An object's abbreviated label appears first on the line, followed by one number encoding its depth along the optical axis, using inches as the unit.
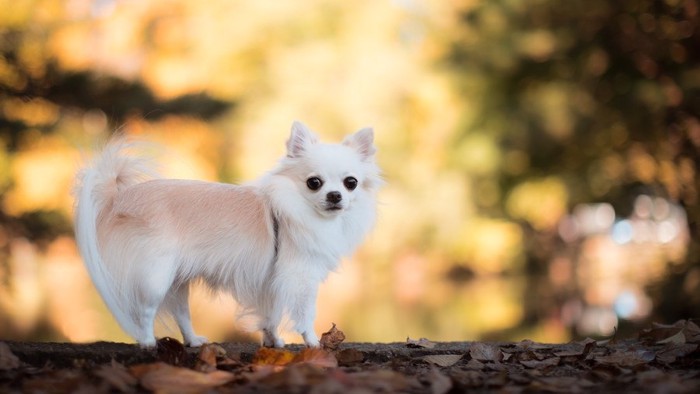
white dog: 133.1
